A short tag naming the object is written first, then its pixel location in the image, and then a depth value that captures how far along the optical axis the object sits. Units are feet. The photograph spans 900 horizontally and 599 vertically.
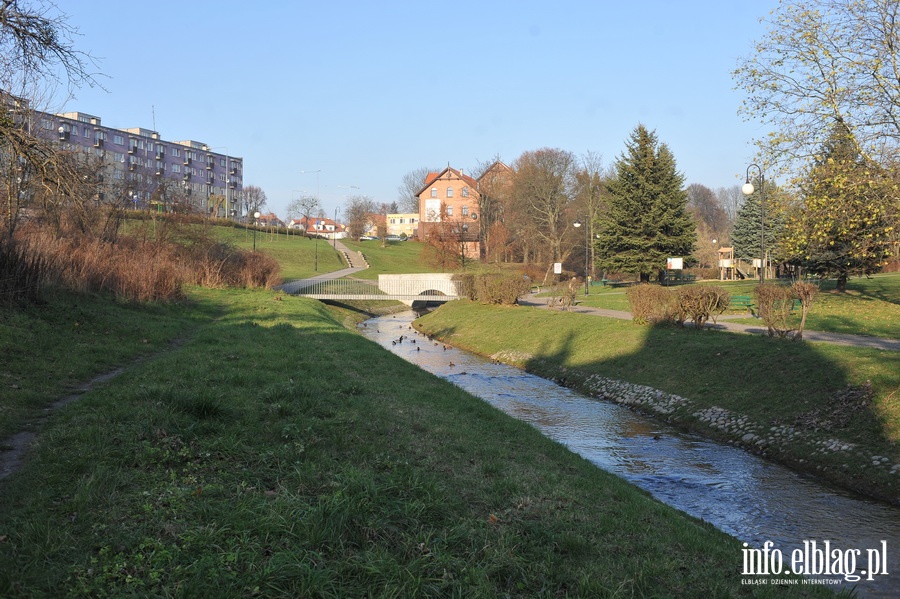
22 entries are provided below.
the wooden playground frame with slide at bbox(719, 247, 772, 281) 193.57
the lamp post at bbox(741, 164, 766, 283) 84.57
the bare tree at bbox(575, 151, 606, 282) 226.17
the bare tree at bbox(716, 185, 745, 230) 404.57
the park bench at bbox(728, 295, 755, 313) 98.92
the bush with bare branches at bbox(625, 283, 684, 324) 73.67
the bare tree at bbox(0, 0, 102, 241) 33.01
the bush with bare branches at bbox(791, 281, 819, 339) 58.59
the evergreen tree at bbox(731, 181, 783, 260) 192.62
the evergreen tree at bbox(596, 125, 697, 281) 157.79
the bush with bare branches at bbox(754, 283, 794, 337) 60.39
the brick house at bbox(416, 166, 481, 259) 292.61
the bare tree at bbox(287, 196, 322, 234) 351.34
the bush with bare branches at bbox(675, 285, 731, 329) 68.28
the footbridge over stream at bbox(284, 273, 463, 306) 154.92
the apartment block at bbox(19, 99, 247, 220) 310.86
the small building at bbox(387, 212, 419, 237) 494.18
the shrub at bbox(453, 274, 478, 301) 140.56
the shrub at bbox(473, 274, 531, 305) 123.44
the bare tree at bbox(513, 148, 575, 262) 231.30
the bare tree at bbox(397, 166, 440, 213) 441.27
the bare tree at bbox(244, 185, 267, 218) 369.63
